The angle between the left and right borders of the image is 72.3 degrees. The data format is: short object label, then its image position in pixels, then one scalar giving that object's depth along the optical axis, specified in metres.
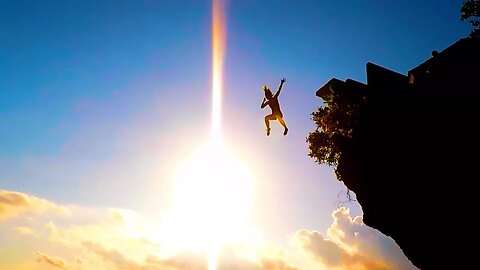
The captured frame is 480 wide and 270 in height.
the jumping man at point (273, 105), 17.86
